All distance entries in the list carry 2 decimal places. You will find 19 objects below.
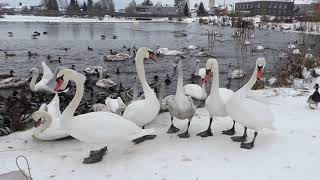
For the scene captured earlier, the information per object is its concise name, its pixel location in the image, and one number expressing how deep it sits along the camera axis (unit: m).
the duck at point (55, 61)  13.32
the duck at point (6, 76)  10.11
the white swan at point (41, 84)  8.83
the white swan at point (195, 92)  6.72
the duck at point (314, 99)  5.14
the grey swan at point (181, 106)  4.13
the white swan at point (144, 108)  4.15
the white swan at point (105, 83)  9.49
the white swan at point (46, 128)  4.24
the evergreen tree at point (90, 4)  89.03
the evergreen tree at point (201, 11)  71.30
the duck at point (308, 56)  9.09
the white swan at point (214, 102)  4.13
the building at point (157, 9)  88.64
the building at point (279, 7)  73.42
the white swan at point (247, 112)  3.74
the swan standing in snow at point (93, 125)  3.46
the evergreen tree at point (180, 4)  91.51
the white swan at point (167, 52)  15.48
